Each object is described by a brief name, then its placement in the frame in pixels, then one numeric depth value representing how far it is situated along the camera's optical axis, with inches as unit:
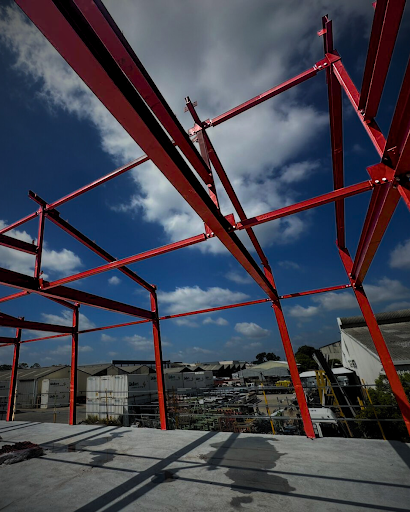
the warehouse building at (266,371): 1278.3
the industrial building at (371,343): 558.6
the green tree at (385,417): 321.4
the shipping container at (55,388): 1151.6
